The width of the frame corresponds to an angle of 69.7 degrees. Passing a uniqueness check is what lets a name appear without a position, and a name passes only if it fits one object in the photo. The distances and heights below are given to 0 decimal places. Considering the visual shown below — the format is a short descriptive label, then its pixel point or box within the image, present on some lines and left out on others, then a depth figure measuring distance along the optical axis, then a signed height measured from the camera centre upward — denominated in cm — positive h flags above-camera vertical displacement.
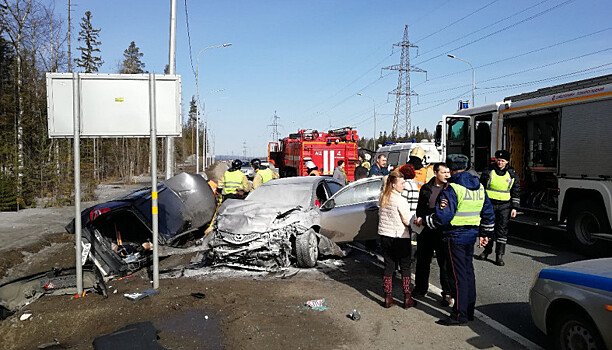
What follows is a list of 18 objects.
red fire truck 1978 +37
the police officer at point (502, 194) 722 -58
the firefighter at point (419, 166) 689 -12
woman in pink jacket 523 -90
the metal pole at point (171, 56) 1281 +305
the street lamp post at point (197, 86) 3305 +543
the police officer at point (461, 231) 468 -78
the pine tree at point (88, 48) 4100 +1030
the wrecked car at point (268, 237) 700 -127
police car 309 -112
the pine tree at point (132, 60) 4612 +1193
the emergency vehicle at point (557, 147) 774 +26
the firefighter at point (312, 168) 1250 -29
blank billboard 561 +69
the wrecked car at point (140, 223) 666 -114
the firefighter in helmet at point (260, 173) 1120 -40
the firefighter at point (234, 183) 1012 -59
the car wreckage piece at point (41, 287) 543 -172
